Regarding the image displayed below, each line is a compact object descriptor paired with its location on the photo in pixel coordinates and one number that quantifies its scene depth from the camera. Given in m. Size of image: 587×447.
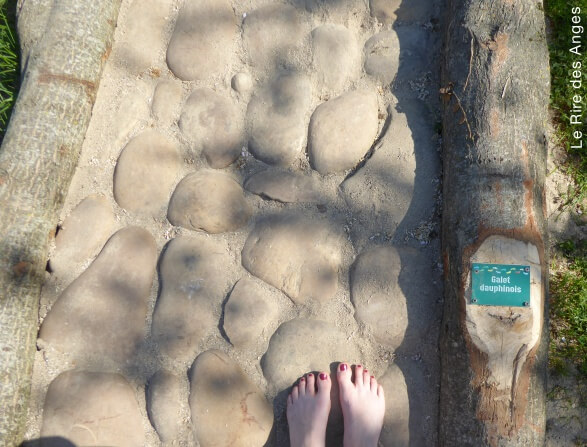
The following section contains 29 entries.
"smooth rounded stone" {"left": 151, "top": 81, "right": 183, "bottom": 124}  2.12
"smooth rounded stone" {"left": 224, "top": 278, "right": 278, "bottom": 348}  1.91
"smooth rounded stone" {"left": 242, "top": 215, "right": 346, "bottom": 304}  1.94
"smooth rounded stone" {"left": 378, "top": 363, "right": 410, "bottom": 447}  1.87
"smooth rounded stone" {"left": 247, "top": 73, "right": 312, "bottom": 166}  2.05
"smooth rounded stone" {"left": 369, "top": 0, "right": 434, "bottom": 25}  2.16
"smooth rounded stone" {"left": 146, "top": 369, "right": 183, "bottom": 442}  1.85
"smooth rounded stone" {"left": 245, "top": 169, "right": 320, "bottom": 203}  2.01
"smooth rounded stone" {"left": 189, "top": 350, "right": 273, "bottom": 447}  1.84
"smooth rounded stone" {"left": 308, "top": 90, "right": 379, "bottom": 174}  2.03
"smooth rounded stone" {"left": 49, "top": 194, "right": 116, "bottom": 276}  2.02
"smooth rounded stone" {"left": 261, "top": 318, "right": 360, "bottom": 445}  1.91
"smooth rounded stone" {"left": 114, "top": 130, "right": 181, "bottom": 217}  2.04
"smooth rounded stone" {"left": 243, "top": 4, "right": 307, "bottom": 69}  2.13
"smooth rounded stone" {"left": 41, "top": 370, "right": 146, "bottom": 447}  1.86
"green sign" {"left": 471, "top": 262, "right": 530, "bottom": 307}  1.70
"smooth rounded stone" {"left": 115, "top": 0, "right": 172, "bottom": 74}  2.19
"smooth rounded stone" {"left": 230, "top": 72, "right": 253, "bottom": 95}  2.11
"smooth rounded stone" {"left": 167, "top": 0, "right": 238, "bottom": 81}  2.14
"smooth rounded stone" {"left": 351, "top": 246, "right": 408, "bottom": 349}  1.90
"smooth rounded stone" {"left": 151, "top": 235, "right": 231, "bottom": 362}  1.92
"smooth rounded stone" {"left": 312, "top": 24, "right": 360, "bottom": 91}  2.10
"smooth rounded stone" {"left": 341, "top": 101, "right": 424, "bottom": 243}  1.99
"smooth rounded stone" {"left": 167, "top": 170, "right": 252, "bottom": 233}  1.99
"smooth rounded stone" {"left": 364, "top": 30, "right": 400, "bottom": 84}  2.11
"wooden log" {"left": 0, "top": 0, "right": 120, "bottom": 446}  1.86
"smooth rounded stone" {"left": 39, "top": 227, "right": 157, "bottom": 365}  1.93
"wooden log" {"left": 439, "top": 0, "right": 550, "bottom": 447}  1.68
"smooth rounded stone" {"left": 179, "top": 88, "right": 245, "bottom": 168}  2.07
